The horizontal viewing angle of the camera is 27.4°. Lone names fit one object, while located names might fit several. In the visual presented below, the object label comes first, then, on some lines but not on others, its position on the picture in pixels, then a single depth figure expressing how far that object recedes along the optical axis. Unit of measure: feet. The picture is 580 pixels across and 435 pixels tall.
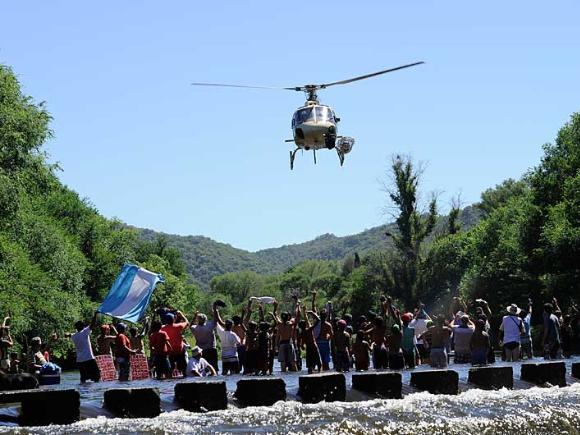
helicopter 134.31
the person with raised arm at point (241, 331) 98.53
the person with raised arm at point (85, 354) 88.33
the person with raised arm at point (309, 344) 93.15
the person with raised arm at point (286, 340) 96.43
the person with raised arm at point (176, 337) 89.30
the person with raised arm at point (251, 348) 93.76
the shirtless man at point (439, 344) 95.04
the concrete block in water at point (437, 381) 72.54
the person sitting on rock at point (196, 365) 88.43
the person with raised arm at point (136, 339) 95.69
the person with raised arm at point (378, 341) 95.40
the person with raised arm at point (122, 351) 89.87
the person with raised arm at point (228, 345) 94.27
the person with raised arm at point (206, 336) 92.22
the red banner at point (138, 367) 94.89
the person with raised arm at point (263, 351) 90.53
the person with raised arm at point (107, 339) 94.17
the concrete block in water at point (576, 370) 84.94
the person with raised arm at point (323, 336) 95.25
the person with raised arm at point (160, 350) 88.79
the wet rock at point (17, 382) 69.71
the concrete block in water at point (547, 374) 80.38
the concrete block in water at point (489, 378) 76.13
